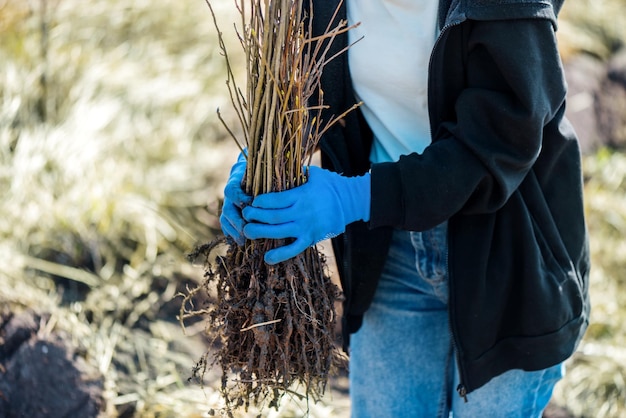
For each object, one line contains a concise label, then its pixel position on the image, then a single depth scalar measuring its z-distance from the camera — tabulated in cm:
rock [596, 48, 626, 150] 519
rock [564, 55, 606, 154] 500
